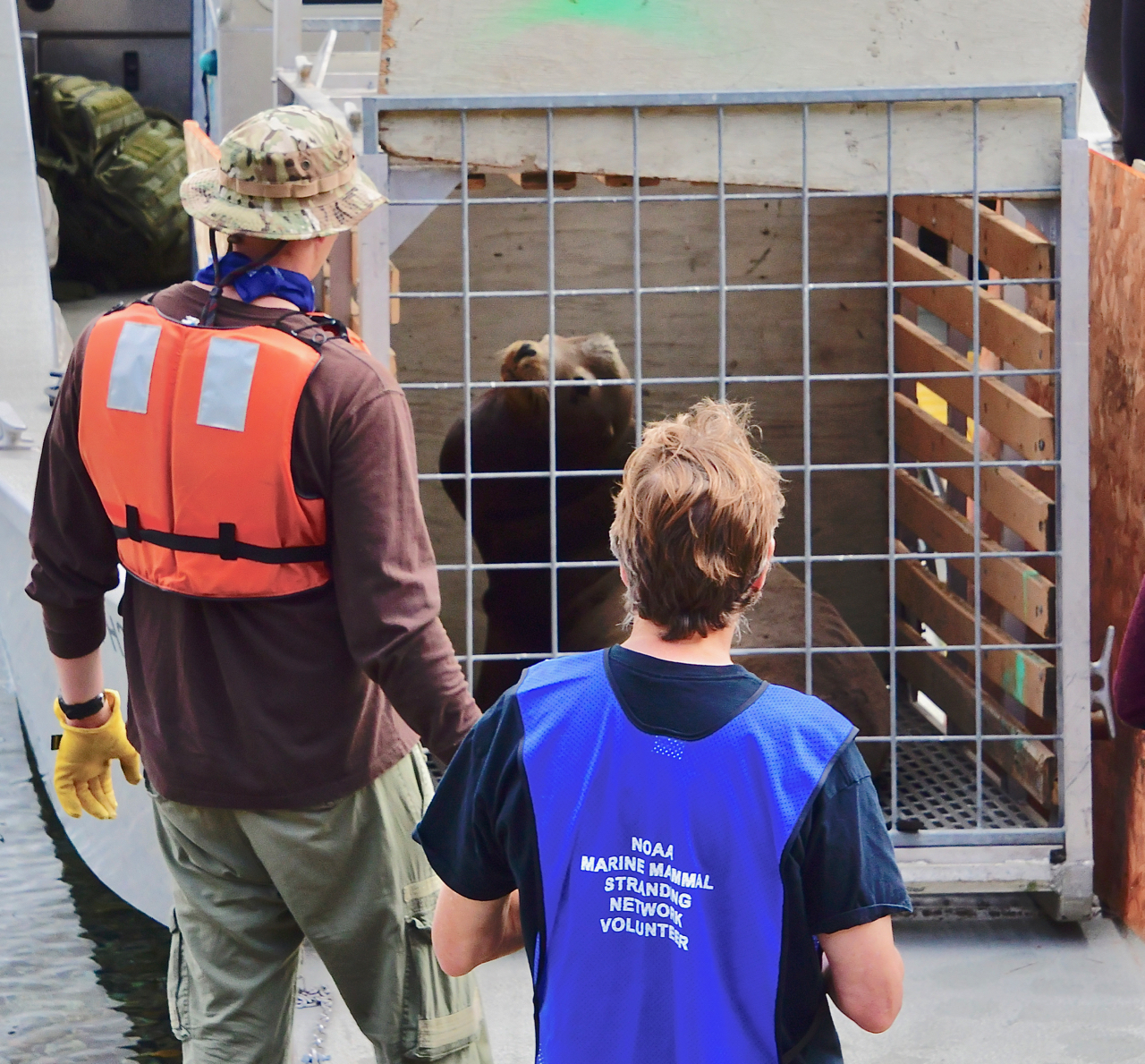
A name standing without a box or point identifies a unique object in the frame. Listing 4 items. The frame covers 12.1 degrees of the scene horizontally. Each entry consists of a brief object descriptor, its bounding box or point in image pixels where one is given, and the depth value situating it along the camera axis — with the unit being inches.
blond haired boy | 305.1
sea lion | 402.9
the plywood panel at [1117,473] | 379.4
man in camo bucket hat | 331.5
